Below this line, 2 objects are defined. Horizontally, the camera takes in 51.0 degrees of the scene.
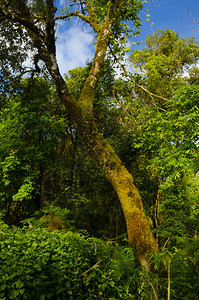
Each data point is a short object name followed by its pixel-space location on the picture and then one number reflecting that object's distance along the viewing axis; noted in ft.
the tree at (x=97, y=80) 16.51
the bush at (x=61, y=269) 8.79
